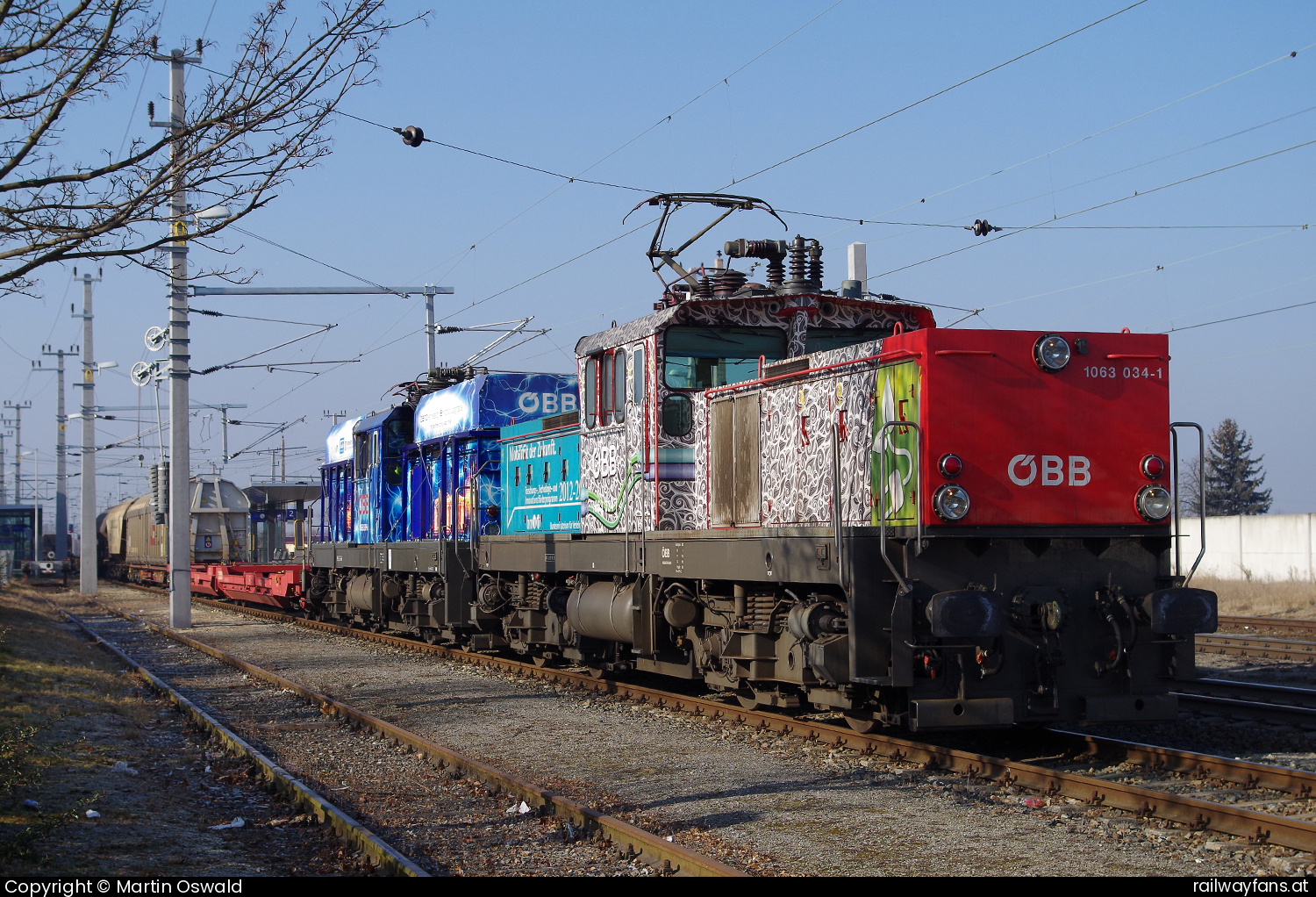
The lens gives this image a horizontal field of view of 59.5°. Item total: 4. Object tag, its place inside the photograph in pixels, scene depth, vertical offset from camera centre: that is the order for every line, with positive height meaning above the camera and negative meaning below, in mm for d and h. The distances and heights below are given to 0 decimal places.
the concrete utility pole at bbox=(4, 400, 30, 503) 79312 +3952
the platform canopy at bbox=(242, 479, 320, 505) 39094 +398
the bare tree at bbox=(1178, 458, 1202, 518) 69456 +231
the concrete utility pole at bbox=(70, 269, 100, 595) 38188 +353
